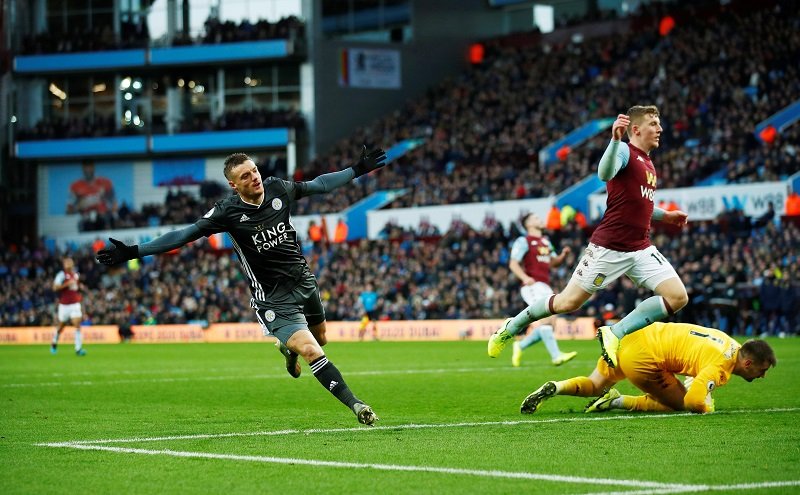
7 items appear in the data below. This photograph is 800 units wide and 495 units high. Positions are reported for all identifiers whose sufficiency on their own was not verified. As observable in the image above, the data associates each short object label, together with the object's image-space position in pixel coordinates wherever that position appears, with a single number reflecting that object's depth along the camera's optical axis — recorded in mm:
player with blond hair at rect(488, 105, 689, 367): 11297
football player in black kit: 10500
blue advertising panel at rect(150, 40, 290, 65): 59188
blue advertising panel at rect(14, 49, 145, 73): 60594
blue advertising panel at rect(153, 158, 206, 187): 61906
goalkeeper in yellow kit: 10500
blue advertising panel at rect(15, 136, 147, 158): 61281
